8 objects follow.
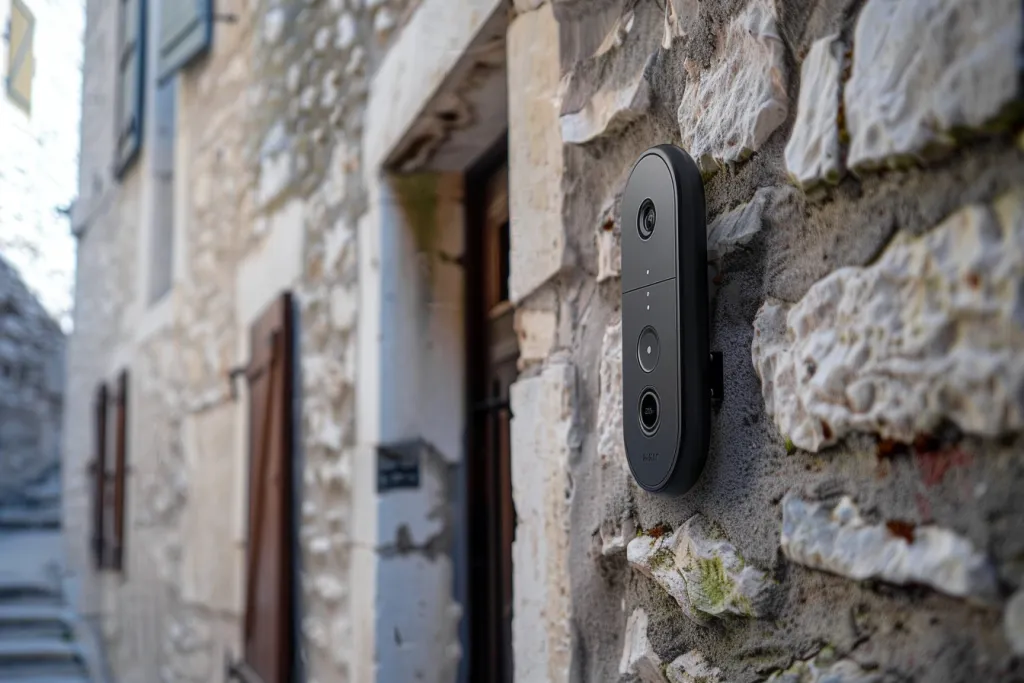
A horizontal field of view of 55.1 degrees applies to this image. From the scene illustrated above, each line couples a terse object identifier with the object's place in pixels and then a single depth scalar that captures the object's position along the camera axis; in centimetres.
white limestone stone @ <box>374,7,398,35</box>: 237
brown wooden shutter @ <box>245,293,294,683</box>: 296
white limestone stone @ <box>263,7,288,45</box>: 327
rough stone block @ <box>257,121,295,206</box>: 322
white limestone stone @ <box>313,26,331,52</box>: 285
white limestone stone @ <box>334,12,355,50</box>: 264
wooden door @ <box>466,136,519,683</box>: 228
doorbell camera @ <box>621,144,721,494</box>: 100
